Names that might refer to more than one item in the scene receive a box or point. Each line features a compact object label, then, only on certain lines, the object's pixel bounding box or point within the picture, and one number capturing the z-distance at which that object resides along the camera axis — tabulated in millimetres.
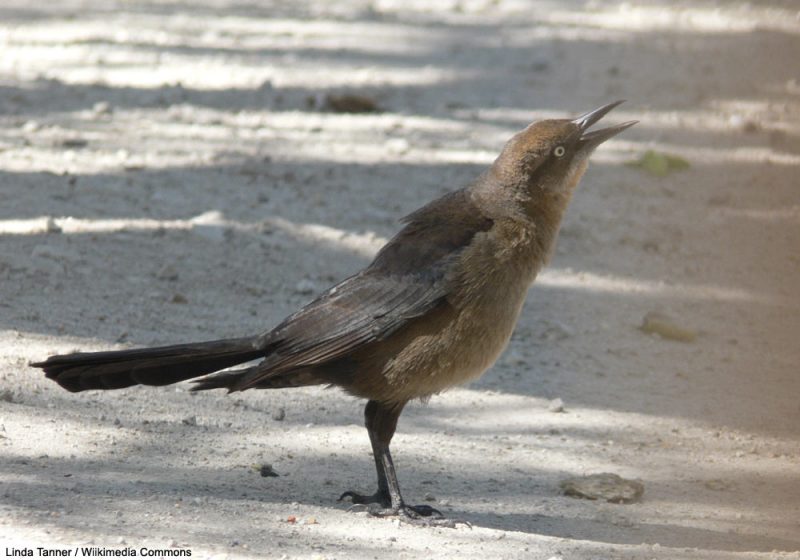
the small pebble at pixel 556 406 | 13352
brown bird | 10148
